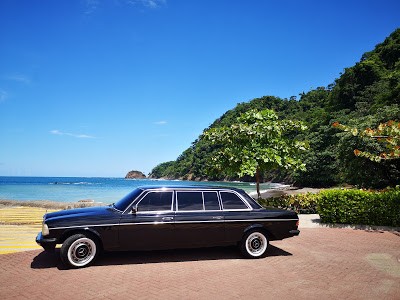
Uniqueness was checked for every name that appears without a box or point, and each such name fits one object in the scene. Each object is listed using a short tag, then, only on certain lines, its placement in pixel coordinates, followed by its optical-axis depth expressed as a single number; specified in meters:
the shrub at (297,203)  14.13
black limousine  6.21
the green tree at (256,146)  13.20
